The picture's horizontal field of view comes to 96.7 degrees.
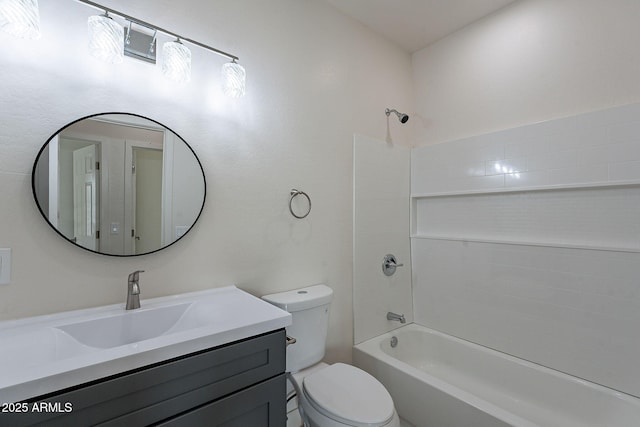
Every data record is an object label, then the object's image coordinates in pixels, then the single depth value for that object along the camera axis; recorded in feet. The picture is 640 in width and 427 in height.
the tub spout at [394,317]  7.38
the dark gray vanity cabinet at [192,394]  2.31
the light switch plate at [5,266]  3.26
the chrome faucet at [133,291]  3.73
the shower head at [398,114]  7.33
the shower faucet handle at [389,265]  7.41
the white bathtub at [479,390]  4.84
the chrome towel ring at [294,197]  5.74
